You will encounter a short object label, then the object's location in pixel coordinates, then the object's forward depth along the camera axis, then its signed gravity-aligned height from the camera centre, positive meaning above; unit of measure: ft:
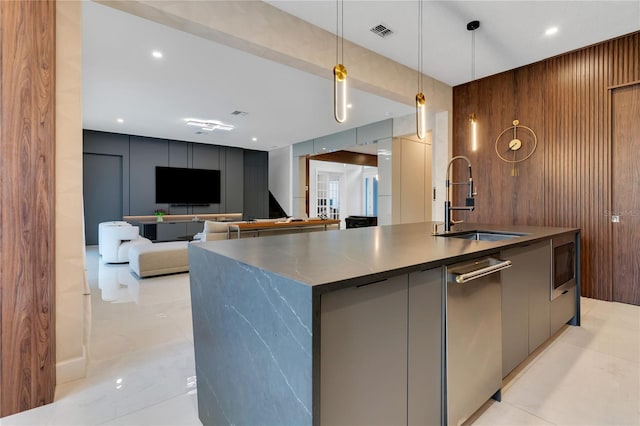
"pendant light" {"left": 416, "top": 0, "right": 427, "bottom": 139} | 9.71 +3.18
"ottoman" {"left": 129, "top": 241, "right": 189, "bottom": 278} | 14.94 -2.24
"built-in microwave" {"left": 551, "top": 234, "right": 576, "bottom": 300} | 8.04 -1.45
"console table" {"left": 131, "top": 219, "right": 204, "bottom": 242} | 25.68 -1.31
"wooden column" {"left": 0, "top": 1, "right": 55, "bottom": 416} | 5.53 +0.14
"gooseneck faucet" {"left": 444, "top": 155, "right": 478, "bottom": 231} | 7.87 +0.09
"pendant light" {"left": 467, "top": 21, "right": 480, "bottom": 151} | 10.65 +6.32
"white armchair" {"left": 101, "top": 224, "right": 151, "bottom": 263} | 18.42 -1.79
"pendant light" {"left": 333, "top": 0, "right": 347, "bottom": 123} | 7.61 +2.91
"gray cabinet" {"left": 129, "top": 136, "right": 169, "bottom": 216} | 27.68 +3.87
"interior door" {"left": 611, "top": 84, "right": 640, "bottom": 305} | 11.00 +0.63
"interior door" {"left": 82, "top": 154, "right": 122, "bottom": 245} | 25.76 +1.91
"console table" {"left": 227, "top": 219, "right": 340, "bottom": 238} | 15.42 -0.74
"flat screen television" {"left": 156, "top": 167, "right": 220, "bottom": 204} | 29.07 +2.61
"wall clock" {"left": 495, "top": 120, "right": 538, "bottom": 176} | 13.44 +2.91
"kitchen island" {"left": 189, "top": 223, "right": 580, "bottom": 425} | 3.14 -1.40
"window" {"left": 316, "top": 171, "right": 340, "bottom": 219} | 40.22 +2.25
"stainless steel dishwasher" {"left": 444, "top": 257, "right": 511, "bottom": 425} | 4.56 -1.97
